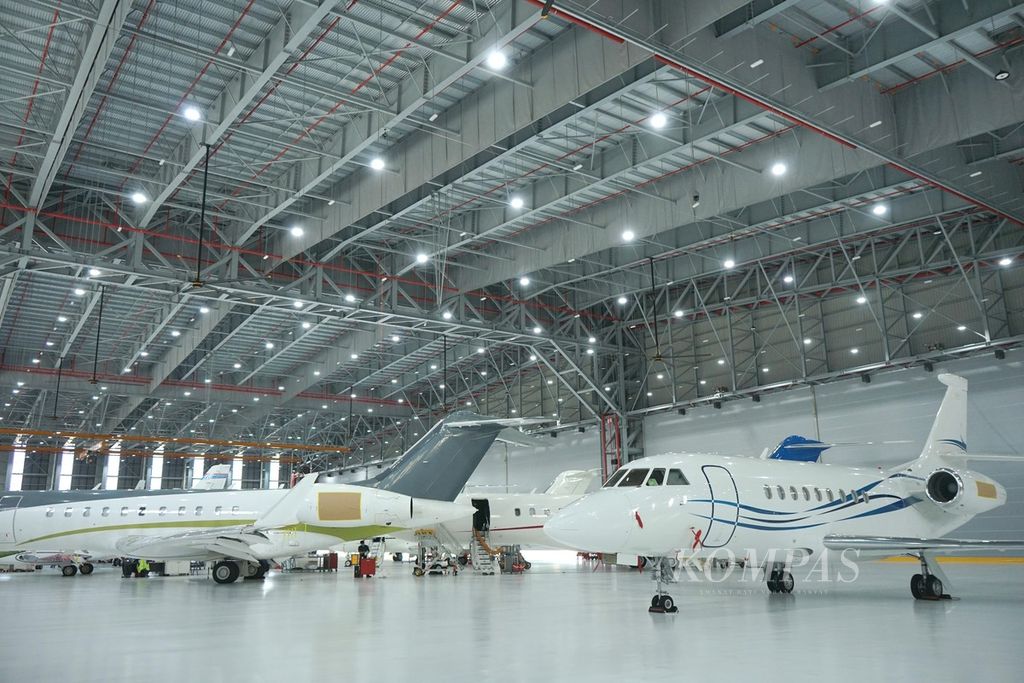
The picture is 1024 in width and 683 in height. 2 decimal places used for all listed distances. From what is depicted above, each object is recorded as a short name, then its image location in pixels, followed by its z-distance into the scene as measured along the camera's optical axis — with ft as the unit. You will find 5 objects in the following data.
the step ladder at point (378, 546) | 93.96
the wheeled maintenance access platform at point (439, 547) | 95.71
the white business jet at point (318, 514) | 71.72
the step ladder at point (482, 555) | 92.58
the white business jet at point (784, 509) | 41.70
